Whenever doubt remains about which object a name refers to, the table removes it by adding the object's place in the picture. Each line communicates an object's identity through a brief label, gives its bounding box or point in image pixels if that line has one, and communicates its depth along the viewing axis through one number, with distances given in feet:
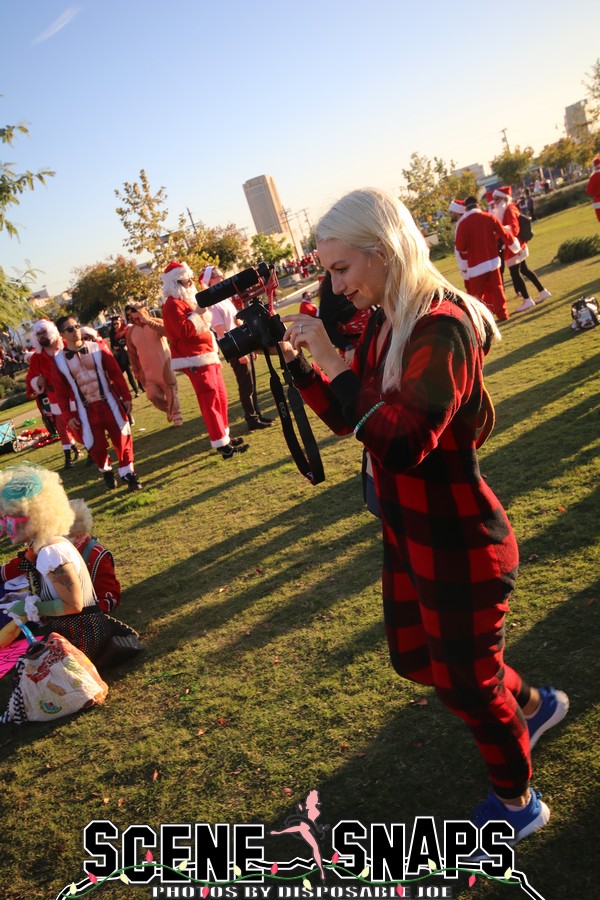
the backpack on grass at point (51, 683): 12.79
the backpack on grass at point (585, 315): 28.55
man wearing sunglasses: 26.50
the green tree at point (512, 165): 227.81
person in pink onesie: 35.91
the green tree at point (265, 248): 182.95
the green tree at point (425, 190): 156.46
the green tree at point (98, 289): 151.28
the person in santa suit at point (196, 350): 27.14
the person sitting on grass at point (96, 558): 15.71
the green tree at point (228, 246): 156.87
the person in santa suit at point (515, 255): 39.34
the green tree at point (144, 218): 82.58
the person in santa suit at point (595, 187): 37.52
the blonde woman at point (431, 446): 5.89
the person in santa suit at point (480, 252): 34.12
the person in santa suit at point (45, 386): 31.07
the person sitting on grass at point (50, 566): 13.64
